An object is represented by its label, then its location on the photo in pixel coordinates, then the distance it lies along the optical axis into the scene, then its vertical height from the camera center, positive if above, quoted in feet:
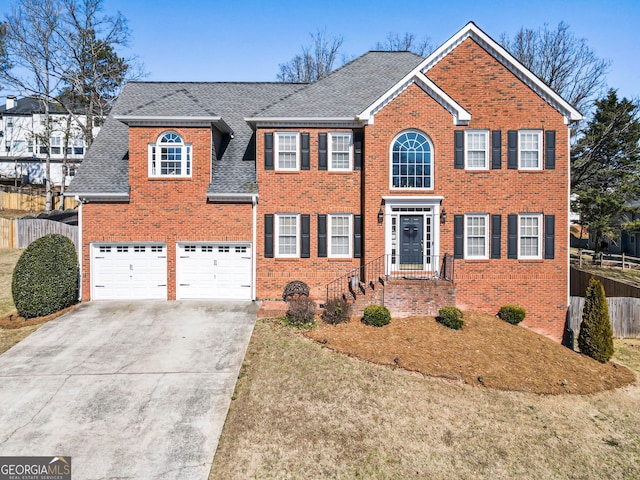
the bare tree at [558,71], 99.77 +44.45
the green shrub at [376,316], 41.57 -8.71
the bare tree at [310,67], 130.04 +58.80
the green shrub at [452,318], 41.60 -8.89
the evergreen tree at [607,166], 87.71 +17.66
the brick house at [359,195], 47.75 +5.35
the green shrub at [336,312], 41.73 -8.31
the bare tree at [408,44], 135.03 +68.38
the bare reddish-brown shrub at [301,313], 40.93 -8.24
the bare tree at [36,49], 93.61 +47.29
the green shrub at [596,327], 41.34 -10.07
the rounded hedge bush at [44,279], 43.86 -4.98
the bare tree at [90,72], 97.60 +45.18
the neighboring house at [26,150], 141.28 +32.55
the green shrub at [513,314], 46.03 -9.43
